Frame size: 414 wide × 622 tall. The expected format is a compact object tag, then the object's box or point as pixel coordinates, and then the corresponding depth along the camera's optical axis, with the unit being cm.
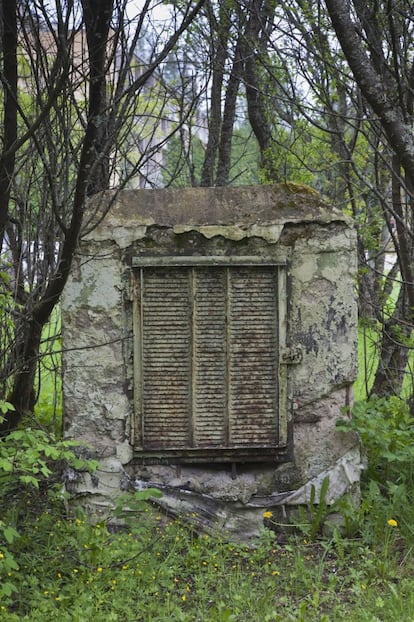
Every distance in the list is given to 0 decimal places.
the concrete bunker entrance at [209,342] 425
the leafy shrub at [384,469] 412
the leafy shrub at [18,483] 297
